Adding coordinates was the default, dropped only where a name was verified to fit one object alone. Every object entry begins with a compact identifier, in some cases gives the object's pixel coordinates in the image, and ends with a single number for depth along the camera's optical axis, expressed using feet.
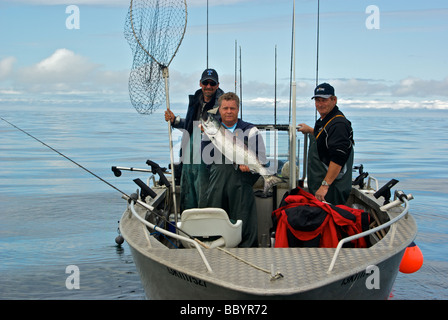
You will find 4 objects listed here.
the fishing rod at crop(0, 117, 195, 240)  14.75
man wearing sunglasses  19.00
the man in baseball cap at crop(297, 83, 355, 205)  17.12
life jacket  14.73
